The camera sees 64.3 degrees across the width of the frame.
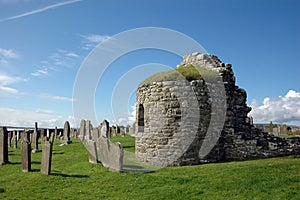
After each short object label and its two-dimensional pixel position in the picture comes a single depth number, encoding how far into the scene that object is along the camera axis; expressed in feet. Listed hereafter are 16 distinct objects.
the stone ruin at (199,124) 38.23
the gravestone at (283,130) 79.62
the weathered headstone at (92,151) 38.96
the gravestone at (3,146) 42.33
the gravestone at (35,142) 56.39
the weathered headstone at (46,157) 32.82
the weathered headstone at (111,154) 32.48
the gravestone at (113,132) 89.77
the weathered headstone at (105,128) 45.88
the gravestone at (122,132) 88.82
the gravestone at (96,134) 48.56
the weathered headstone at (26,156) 35.42
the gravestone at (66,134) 67.63
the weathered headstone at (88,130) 60.74
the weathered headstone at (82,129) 62.41
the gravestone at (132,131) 83.99
